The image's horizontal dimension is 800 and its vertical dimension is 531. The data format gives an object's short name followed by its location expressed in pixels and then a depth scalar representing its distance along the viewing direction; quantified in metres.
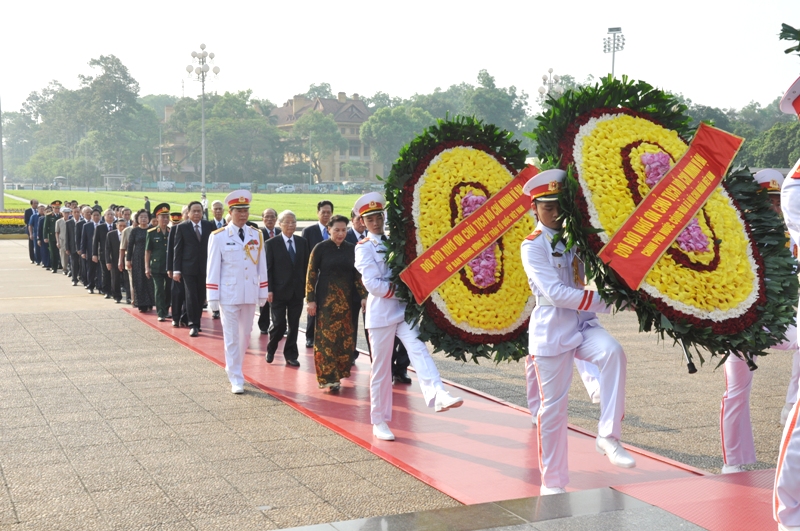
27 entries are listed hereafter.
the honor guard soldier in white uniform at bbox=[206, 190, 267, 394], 8.78
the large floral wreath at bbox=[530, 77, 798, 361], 5.05
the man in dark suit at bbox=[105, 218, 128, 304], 16.27
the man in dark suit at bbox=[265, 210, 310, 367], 10.32
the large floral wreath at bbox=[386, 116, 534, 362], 6.32
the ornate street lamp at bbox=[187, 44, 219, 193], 37.82
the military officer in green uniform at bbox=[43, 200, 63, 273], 22.66
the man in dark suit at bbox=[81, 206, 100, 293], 18.08
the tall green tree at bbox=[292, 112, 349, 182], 104.44
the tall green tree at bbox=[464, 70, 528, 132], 93.38
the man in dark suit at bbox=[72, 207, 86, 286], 19.38
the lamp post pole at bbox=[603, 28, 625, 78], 38.56
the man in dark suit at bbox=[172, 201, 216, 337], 12.33
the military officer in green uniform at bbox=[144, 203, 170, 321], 13.59
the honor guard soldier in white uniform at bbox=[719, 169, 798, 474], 5.88
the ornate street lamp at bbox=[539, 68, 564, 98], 34.19
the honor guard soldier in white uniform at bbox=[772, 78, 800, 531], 3.89
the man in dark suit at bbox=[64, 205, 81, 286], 19.86
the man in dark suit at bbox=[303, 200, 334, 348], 10.60
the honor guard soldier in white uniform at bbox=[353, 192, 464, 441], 6.80
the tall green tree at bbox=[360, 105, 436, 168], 102.12
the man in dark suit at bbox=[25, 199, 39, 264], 25.51
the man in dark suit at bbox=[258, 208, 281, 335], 12.32
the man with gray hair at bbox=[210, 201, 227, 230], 12.52
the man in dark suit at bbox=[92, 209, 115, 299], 17.19
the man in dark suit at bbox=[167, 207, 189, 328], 12.97
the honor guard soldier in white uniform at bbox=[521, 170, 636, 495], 5.16
